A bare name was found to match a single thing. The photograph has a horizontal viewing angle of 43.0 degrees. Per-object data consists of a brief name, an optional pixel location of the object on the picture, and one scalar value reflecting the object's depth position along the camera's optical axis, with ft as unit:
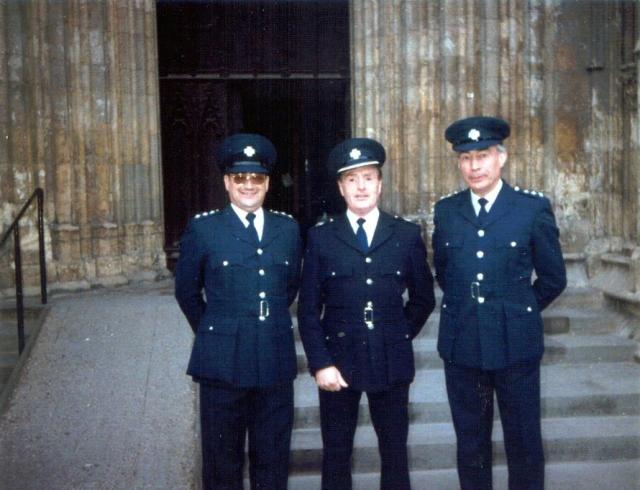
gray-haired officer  11.45
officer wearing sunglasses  11.44
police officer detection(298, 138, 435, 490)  11.38
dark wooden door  27.81
